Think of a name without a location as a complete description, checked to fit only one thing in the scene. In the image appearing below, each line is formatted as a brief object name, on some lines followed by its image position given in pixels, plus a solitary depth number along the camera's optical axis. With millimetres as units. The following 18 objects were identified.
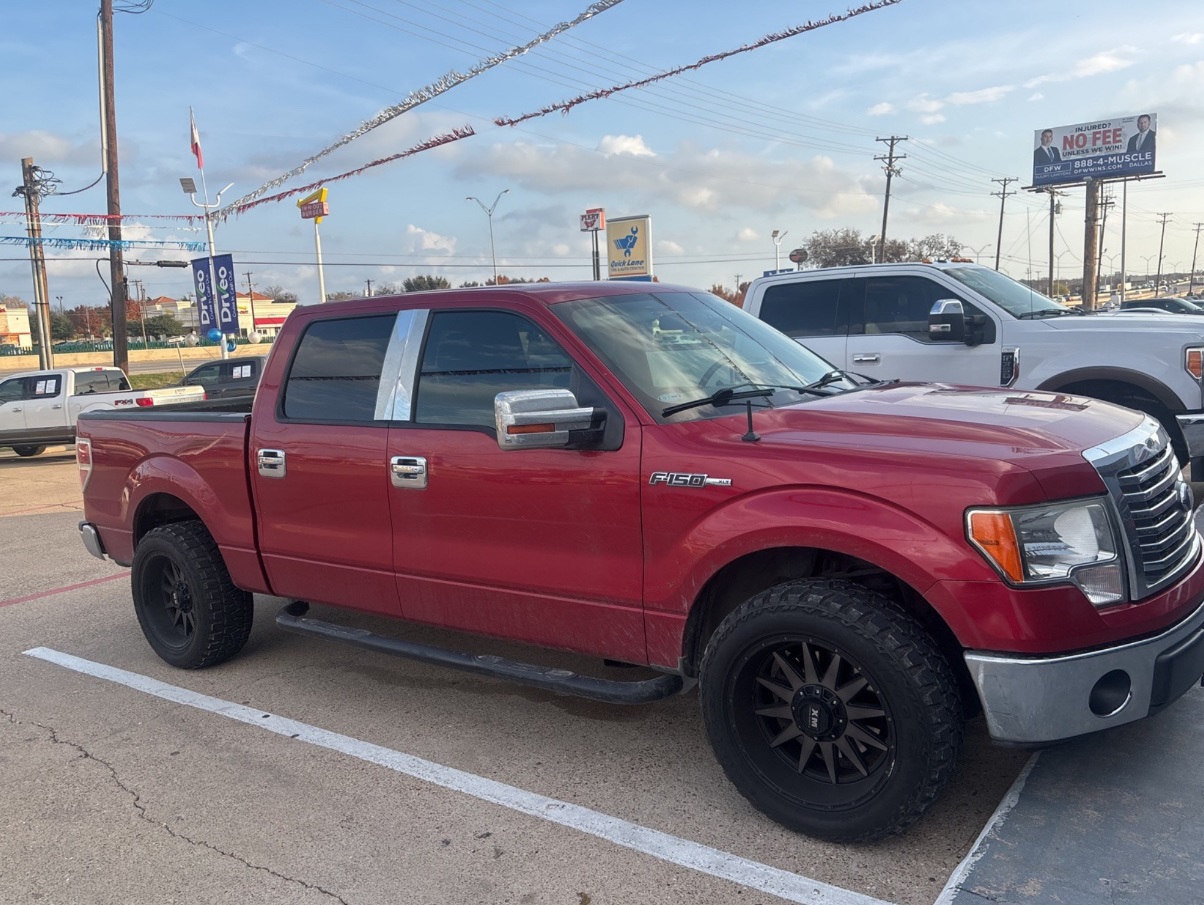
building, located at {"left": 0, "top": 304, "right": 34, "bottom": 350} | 104694
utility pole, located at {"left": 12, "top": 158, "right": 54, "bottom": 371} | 29016
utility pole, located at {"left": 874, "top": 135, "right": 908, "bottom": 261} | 61000
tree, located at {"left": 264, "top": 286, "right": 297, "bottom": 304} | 125700
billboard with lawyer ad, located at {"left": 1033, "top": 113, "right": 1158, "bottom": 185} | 53656
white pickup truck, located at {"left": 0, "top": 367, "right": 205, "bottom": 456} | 17625
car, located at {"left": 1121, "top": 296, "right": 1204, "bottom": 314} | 25144
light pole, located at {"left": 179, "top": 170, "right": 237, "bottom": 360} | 21008
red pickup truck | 2838
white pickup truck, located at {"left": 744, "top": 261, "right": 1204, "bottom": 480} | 7051
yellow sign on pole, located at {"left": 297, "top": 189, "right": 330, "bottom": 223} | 36506
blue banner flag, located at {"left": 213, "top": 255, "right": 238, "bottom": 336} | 22734
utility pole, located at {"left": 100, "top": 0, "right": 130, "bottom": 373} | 21031
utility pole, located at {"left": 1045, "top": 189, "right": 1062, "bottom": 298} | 73412
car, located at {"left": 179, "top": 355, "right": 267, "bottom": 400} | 21656
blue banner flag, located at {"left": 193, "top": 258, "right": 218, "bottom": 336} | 23188
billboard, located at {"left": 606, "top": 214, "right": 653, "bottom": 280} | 41156
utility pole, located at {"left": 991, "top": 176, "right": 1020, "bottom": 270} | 81225
